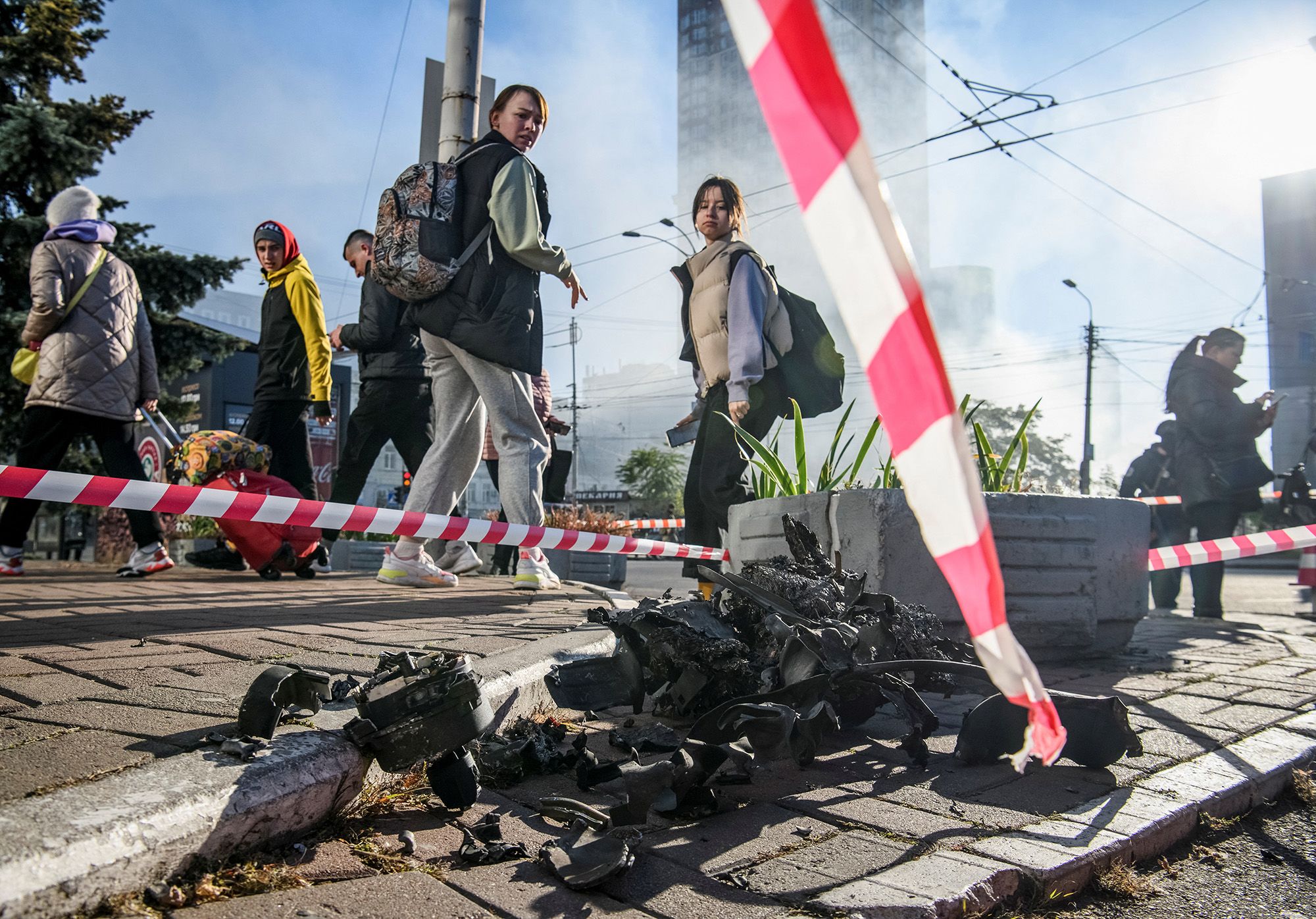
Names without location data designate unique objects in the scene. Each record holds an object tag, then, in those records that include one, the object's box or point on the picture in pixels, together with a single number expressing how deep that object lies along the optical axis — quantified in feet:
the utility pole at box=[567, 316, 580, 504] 193.36
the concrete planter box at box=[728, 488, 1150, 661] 11.66
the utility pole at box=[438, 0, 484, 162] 19.76
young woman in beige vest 16.43
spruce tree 38.78
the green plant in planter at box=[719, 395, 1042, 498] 13.70
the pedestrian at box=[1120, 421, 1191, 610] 23.32
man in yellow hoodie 20.94
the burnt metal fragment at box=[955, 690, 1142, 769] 7.13
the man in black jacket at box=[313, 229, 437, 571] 20.18
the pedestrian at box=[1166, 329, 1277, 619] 20.76
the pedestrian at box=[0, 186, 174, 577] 18.65
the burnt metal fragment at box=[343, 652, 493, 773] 5.83
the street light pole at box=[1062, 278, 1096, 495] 122.83
